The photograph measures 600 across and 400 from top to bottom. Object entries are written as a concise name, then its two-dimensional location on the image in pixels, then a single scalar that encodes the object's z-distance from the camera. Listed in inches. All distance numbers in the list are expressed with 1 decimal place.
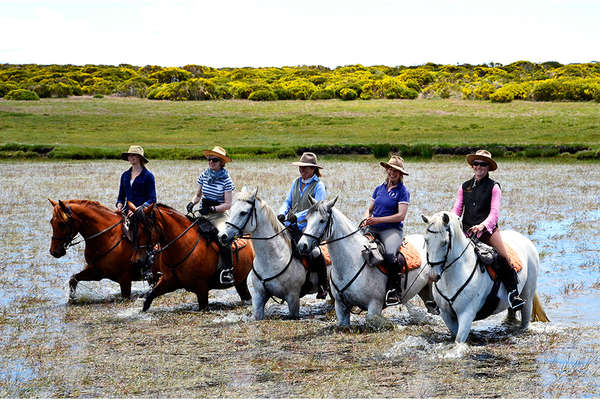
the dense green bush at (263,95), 2938.0
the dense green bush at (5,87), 3004.7
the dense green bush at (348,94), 2933.1
